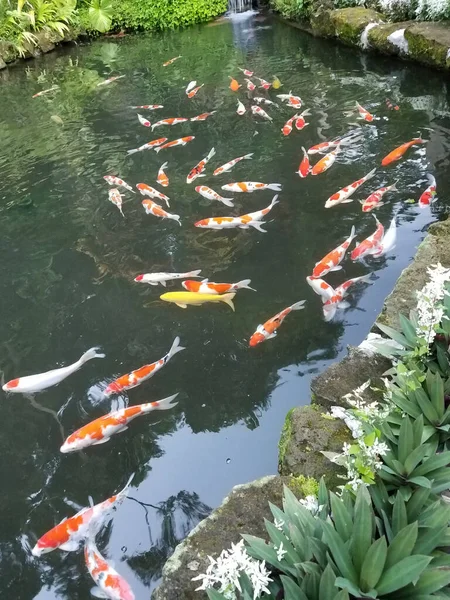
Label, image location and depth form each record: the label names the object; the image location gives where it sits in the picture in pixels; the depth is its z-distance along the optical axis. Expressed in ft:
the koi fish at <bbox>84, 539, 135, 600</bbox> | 10.00
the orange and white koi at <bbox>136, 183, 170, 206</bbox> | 23.41
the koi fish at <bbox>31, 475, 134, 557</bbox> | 10.86
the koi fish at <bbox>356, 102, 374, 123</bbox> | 28.99
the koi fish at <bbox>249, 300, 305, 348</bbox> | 15.33
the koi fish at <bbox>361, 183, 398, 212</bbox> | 20.71
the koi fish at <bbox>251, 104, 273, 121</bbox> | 31.50
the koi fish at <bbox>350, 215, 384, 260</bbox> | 17.90
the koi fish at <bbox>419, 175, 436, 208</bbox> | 20.65
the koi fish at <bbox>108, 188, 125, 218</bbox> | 23.41
